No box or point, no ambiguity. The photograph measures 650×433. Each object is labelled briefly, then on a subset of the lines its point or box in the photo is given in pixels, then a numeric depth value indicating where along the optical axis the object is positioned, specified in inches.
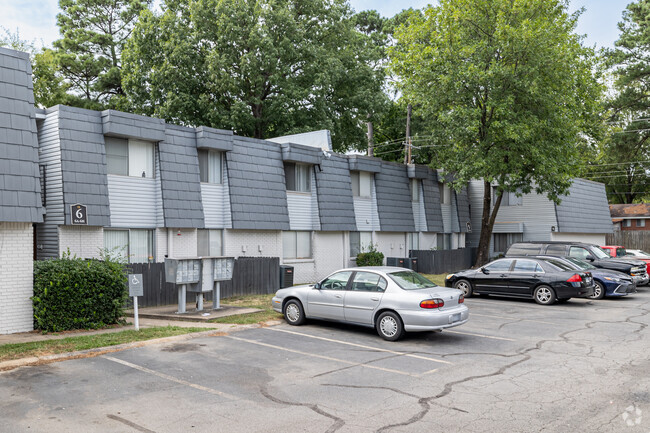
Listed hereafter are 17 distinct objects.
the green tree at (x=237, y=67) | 1170.6
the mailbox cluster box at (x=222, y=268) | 541.0
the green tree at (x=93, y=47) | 1409.9
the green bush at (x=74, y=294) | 441.1
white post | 447.2
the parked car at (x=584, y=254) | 809.5
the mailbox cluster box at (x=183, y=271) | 509.4
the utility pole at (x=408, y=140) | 1275.8
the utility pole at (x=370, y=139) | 1551.7
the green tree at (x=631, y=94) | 1631.4
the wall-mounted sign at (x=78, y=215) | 573.7
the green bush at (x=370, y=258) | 960.3
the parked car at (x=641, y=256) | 926.1
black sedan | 631.2
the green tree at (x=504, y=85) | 951.6
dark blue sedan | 701.9
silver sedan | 410.3
